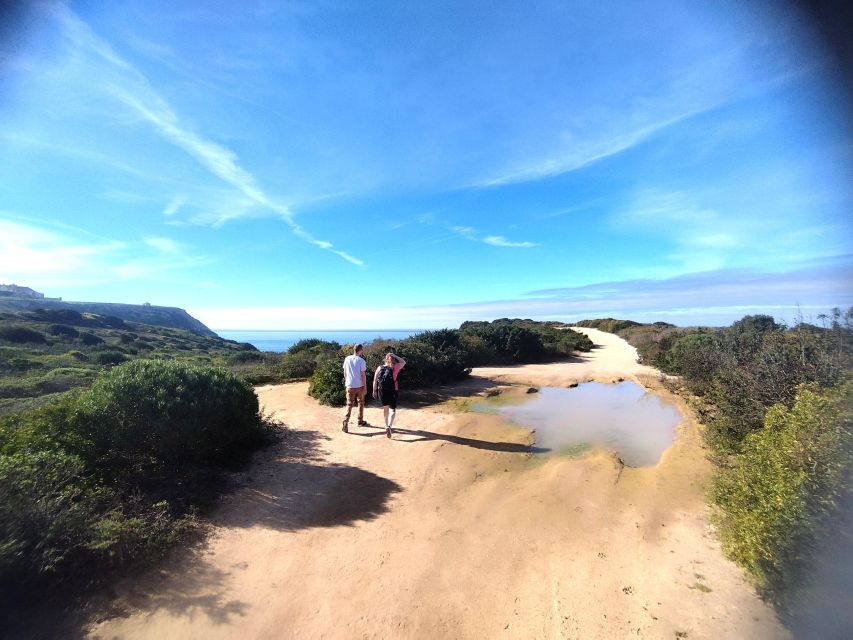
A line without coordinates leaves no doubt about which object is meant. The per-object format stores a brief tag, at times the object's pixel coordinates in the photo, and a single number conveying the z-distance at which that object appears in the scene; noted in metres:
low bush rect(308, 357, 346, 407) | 9.88
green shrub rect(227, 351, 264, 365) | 19.96
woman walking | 7.54
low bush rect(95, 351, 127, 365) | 18.57
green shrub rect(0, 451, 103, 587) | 2.89
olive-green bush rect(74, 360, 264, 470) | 4.79
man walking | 7.87
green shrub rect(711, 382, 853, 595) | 2.76
